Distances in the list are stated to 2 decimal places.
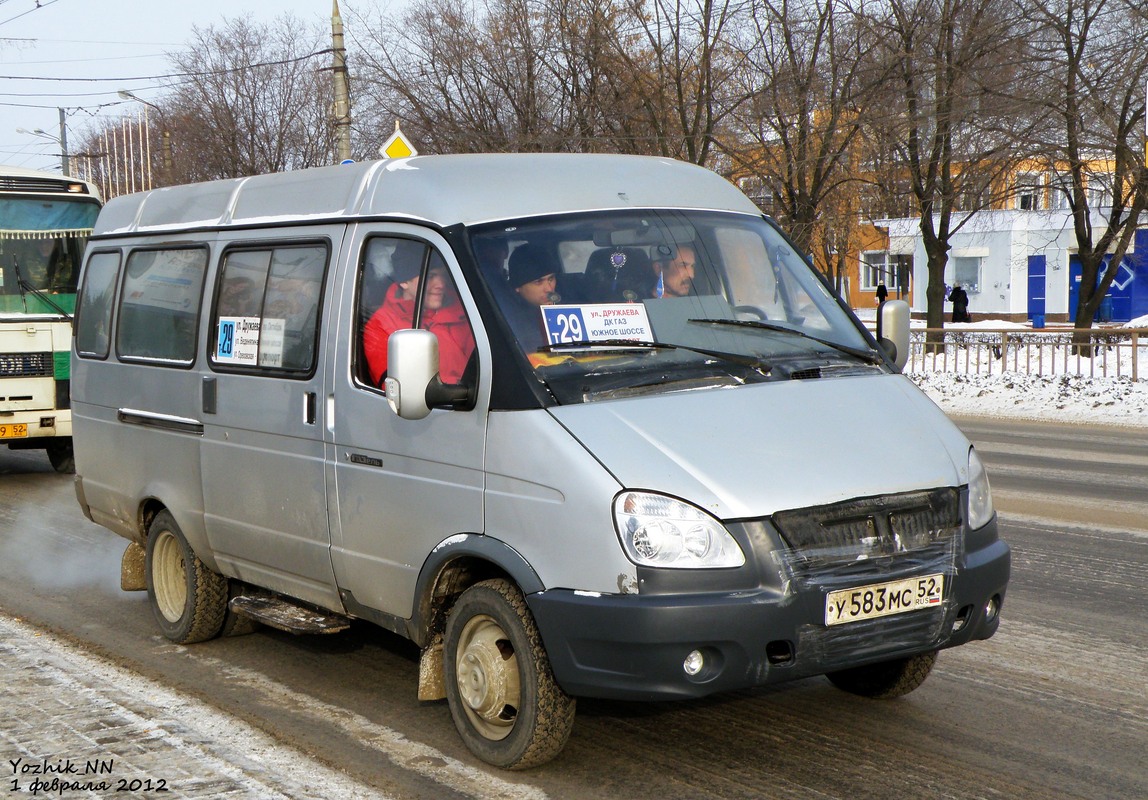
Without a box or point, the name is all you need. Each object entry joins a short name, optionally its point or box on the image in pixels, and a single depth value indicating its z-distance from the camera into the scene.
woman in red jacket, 4.81
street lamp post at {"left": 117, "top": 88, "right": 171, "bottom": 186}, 38.98
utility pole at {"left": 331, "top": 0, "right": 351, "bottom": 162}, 21.98
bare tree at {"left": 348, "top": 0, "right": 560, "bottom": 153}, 33.94
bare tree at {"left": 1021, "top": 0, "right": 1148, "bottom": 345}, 24.02
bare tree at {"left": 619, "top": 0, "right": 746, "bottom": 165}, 30.75
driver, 5.01
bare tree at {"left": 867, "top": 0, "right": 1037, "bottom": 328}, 25.42
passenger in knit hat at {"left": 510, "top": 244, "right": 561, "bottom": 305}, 4.81
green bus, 12.95
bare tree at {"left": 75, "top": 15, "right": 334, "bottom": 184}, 47.56
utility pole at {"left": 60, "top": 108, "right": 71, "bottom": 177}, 53.89
